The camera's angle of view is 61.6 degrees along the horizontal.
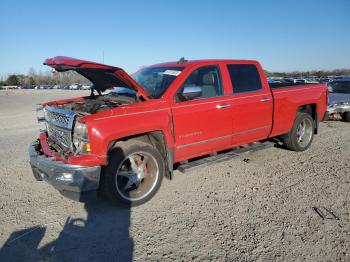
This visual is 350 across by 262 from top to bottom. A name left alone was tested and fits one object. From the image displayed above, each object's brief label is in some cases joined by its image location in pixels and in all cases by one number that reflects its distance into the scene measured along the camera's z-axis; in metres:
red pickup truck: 3.69
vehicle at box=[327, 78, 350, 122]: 10.36
